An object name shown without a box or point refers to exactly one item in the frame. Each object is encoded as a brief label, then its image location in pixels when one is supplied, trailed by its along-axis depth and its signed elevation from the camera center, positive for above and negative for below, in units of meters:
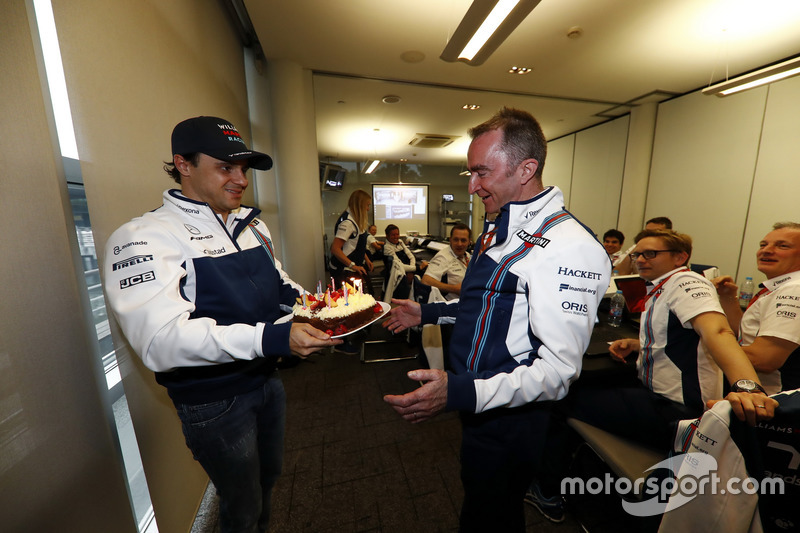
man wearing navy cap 0.85 -0.30
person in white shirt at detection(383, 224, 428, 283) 4.09 -0.52
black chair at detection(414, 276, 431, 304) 3.18 -0.81
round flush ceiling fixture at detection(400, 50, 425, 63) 3.57 +1.99
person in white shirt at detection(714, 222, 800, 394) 1.50 -0.56
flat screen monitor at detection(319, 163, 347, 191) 9.24 +1.35
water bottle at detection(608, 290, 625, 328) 2.43 -0.79
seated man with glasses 1.41 -0.78
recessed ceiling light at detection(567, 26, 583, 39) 3.13 +1.98
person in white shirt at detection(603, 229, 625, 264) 4.36 -0.38
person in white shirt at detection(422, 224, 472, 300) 3.29 -0.54
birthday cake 1.50 -0.50
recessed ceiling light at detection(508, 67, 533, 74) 4.02 +2.00
